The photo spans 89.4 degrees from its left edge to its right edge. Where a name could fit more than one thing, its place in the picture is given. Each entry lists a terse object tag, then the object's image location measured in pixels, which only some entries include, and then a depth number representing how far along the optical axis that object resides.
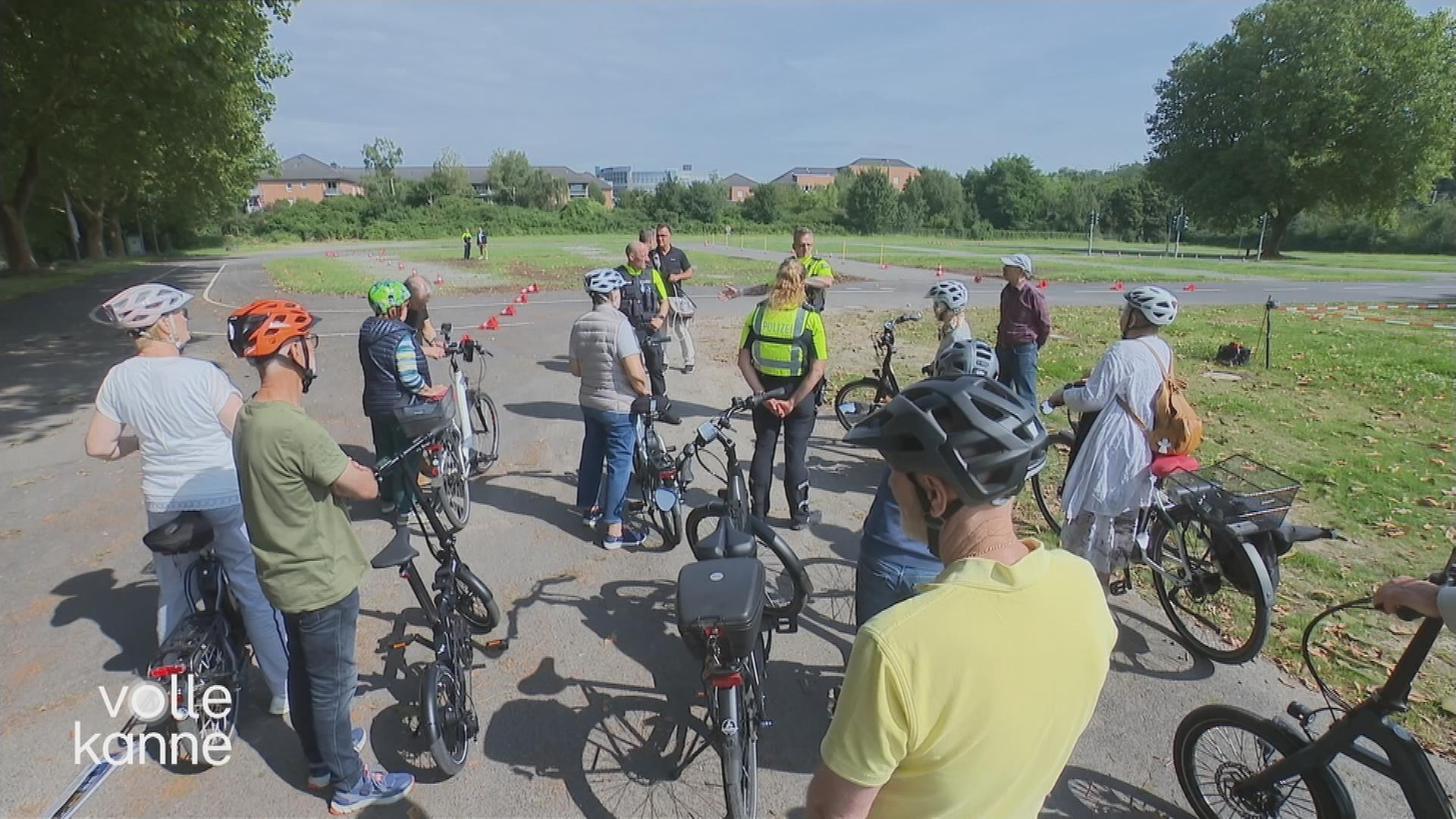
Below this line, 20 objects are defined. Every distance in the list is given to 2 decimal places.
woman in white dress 4.33
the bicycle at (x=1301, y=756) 2.35
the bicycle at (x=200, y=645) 3.41
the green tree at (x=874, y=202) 78.44
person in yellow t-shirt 1.35
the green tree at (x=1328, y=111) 42.41
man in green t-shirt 2.79
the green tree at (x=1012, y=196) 87.62
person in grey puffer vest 5.57
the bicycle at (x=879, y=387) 7.90
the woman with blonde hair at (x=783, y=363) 5.33
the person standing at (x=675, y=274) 10.86
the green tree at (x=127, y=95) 12.24
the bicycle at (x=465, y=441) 6.11
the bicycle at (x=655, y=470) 5.39
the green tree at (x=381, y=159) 105.69
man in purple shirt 7.73
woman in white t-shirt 3.58
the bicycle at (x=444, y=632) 3.22
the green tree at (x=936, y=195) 84.62
